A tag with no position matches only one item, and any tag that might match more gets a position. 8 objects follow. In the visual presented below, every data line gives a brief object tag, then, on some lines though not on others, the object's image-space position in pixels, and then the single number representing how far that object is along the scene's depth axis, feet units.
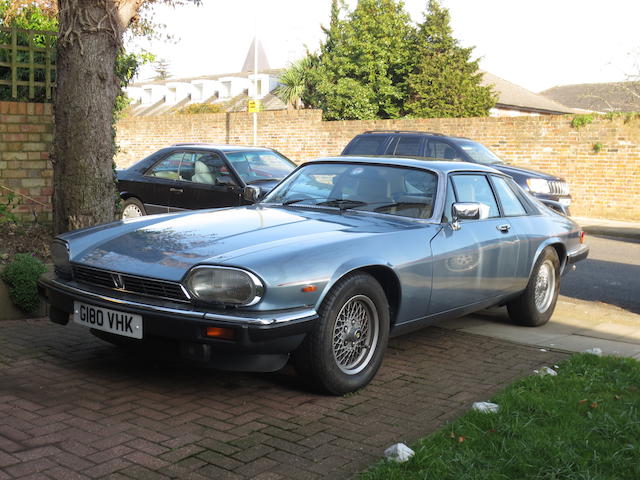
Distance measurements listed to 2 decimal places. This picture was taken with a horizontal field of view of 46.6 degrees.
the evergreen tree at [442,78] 122.62
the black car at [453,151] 43.14
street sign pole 78.07
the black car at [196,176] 33.99
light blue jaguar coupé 13.03
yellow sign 73.12
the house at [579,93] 195.93
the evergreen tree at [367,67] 122.31
